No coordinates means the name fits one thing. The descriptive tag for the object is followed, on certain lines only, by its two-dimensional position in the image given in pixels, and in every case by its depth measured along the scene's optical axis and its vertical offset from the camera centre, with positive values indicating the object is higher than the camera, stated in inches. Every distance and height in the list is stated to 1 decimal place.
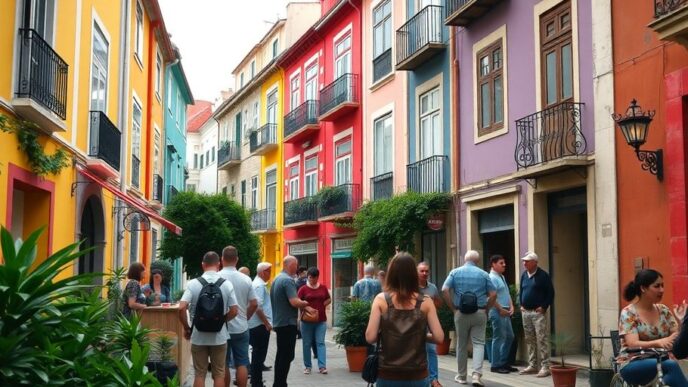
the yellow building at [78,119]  451.2 +99.6
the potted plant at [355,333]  555.8 -40.4
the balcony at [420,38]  768.3 +213.6
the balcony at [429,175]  761.6 +86.6
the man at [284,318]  445.4 -25.0
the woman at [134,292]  466.6 -11.6
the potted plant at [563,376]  446.9 -54.9
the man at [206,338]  378.0 -29.3
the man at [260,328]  449.4 -31.0
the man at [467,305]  489.1 -20.0
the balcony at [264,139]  1366.9 +211.8
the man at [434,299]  447.5 -16.8
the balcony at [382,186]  896.7 +88.8
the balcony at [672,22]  414.6 +120.0
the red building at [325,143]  1025.5 +167.7
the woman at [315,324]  559.8 -34.9
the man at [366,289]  660.7 -14.5
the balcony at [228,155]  1615.4 +219.8
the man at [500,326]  558.3 -36.4
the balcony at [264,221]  1395.2 +81.4
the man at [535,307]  544.4 -24.0
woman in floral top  301.4 -20.0
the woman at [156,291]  525.0 -12.9
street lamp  462.6 +71.9
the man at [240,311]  404.5 -19.0
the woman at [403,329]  251.3 -17.1
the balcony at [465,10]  670.5 +204.7
